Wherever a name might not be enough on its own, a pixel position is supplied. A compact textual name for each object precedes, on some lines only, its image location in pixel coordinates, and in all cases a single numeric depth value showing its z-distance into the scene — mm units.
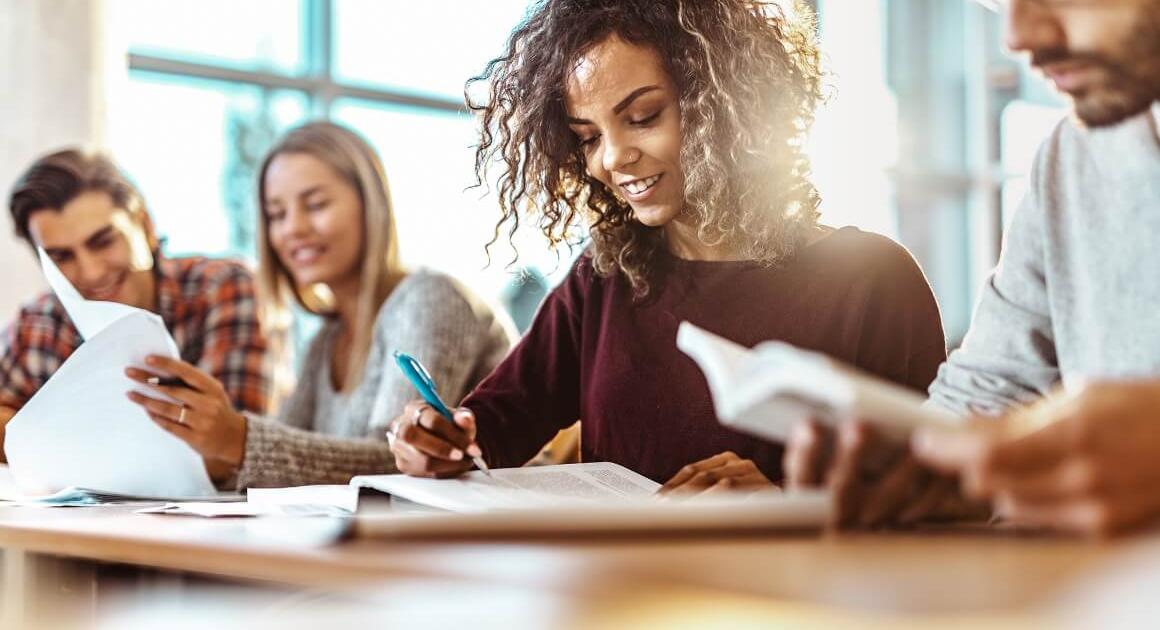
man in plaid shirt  2127
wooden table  528
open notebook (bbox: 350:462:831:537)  740
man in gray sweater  612
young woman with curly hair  1467
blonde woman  1997
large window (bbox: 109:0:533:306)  3717
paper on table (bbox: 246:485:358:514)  1160
